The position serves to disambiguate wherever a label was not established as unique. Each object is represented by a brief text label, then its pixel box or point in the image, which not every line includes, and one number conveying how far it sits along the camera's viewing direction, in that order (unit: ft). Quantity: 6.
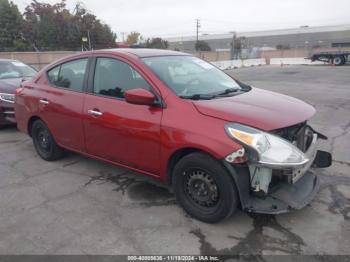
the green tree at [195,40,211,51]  239.34
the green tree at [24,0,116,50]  152.87
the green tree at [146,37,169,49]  196.75
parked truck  103.04
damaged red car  10.15
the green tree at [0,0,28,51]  146.00
